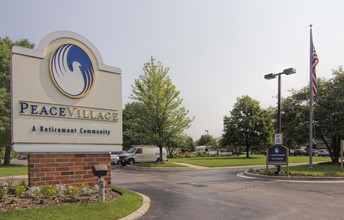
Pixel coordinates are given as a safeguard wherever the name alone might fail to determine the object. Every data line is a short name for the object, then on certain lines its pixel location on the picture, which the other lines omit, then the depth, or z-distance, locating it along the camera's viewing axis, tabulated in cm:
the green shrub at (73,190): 656
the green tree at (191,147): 7446
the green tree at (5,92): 2388
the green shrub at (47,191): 627
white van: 2494
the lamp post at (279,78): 1578
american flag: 1742
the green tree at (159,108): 2414
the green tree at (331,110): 1984
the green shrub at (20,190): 631
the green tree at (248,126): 4248
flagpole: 1800
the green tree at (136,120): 2448
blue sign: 1519
